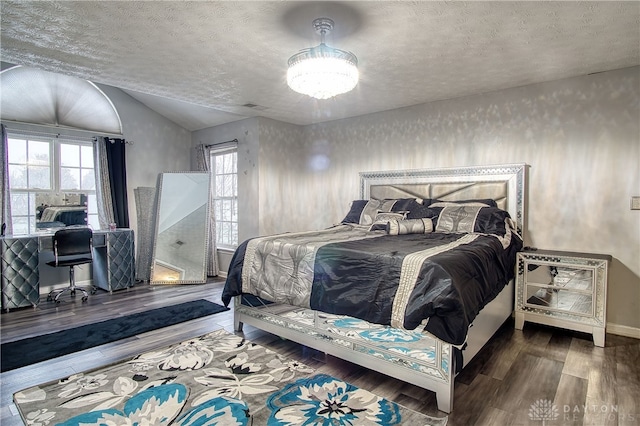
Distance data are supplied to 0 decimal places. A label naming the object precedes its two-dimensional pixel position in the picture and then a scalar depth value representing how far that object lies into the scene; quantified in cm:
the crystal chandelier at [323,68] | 228
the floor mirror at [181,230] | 502
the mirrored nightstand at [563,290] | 286
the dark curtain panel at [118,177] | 500
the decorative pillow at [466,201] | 363
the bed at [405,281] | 199
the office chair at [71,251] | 403
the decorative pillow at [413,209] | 380
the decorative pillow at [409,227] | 343
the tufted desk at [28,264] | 370
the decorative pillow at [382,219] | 369
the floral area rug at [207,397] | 187
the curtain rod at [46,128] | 424
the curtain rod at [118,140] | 489
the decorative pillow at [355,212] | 433
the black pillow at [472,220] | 329
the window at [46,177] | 434
